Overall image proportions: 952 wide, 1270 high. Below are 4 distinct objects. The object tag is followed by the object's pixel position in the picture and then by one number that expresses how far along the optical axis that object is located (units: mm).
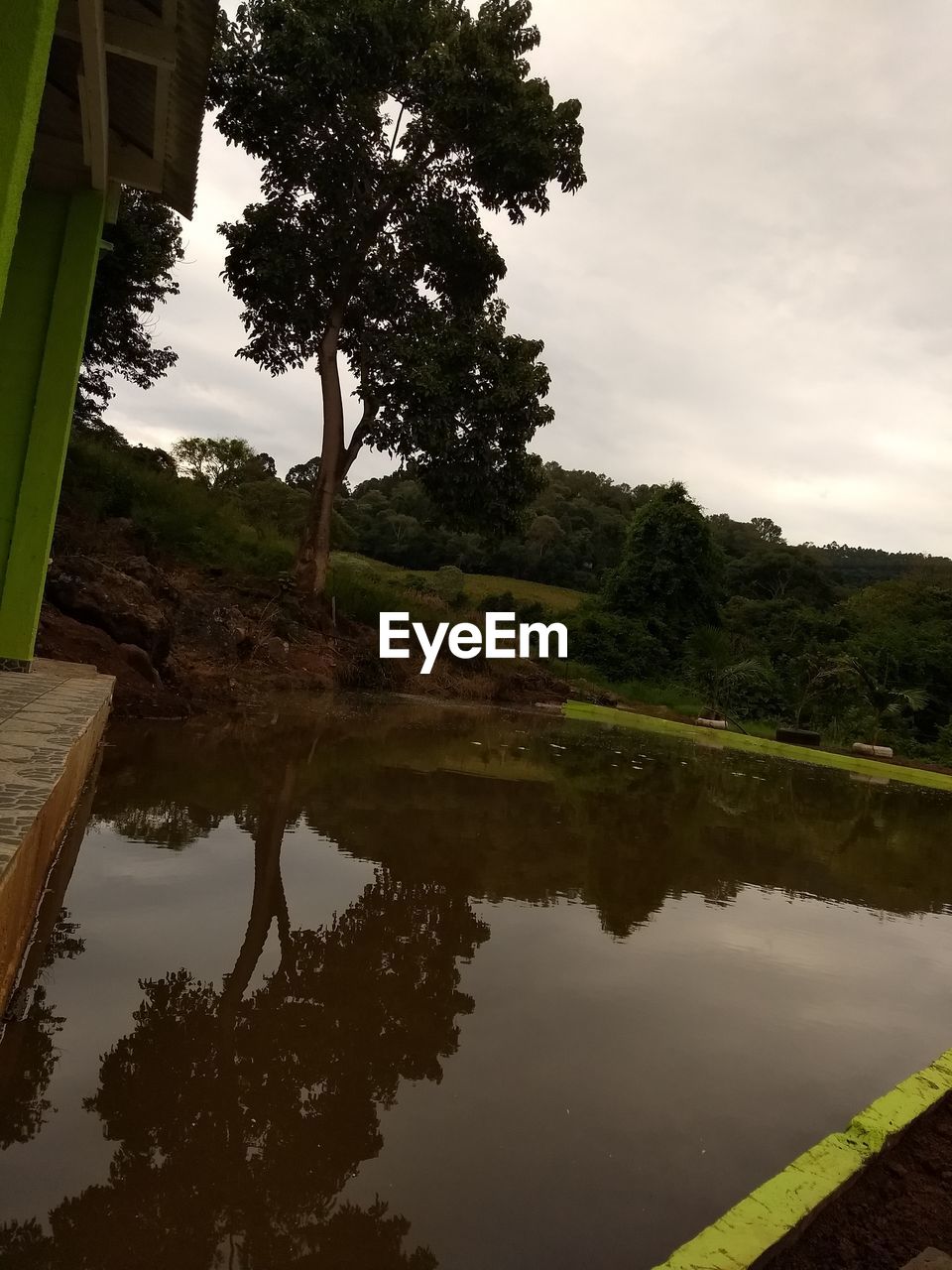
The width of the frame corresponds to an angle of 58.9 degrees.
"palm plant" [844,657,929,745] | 19266
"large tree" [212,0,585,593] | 14914
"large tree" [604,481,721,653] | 28391
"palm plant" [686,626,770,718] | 21938
